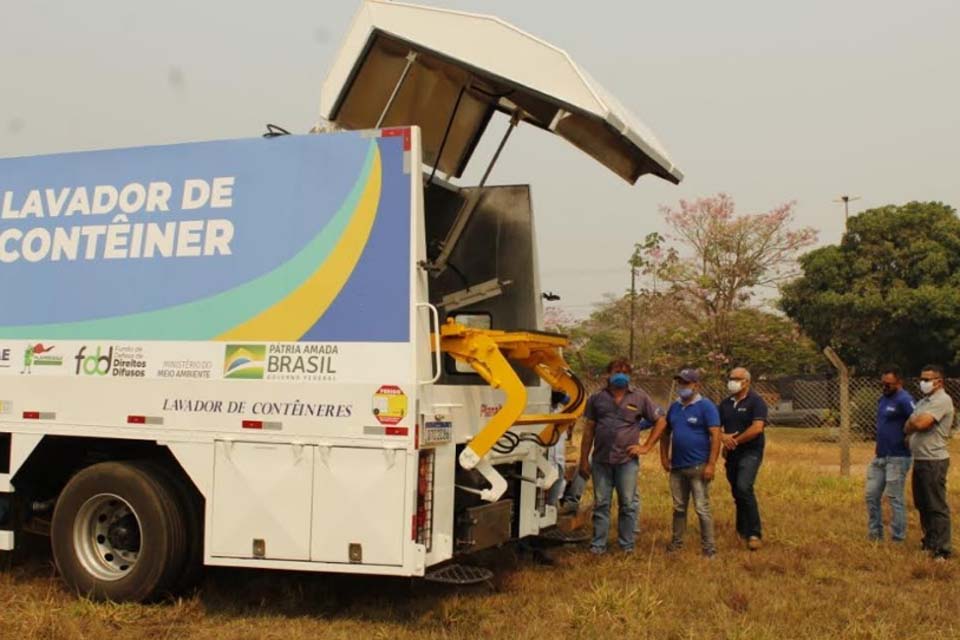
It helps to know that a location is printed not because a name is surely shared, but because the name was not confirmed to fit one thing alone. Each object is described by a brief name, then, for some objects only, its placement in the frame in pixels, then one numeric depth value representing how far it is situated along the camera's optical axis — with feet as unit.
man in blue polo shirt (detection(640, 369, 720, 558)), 26.48
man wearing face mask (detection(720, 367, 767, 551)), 27.81
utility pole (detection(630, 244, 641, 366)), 94.22
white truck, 18.28
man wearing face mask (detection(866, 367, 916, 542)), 28.17
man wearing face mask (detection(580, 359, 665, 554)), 26.40
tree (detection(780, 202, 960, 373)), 80.33
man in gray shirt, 26.55
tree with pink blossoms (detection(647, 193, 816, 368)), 92.84
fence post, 42.12
